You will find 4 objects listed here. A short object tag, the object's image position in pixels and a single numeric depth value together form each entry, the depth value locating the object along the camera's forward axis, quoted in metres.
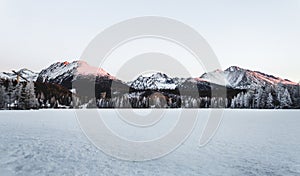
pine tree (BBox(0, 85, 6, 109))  74.72
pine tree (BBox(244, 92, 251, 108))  116.66
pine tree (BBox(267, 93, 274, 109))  106.38
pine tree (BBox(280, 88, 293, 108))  105.32
